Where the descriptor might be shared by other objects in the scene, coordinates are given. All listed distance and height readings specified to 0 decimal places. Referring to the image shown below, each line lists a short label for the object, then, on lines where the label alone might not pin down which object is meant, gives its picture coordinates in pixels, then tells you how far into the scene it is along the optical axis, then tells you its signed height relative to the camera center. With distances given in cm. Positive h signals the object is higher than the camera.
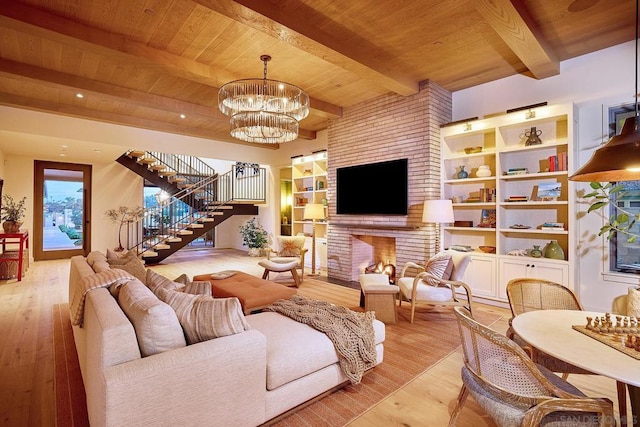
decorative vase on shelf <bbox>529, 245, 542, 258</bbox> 430 -52
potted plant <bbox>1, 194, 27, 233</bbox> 571 -16
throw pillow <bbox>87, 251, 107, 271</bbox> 350 -51
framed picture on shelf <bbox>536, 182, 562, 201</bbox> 427 +31
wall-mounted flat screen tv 539 +46
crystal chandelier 363 +129
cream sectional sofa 148 -88
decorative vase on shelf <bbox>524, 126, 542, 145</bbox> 434 +105
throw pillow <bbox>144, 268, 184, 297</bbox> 249 -56
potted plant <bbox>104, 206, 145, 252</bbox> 891 -5
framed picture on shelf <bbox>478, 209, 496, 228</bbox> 481 -7
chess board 145 -62
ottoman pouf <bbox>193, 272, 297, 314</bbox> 332 -89
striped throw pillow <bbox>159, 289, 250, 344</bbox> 183 -62
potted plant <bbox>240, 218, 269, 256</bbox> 946 -74
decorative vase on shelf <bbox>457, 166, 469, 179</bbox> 502 +63
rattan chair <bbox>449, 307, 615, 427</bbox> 130 -78
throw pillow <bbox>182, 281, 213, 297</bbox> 271 -65
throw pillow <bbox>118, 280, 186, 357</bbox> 168 -60
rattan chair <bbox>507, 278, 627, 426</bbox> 236 -63
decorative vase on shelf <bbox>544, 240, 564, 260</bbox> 413 -48
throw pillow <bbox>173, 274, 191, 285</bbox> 381 -80
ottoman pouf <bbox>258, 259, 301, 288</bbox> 558 -94
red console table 556 -68
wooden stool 379 -104
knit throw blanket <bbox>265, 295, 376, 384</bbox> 232 -89
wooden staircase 823 +20
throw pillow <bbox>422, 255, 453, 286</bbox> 390 -68
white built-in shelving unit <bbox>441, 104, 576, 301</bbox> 412 +32
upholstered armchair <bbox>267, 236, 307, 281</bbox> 647 -69
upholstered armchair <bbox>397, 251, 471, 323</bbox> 384 -84
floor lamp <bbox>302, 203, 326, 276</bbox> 657 +1
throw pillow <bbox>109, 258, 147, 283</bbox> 345 -59
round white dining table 132 -64
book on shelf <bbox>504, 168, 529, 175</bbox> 441 +60
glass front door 820 +11
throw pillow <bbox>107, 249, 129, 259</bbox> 402 -54
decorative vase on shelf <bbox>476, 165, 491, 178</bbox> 478 +64
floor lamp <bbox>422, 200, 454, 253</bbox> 455 +4
